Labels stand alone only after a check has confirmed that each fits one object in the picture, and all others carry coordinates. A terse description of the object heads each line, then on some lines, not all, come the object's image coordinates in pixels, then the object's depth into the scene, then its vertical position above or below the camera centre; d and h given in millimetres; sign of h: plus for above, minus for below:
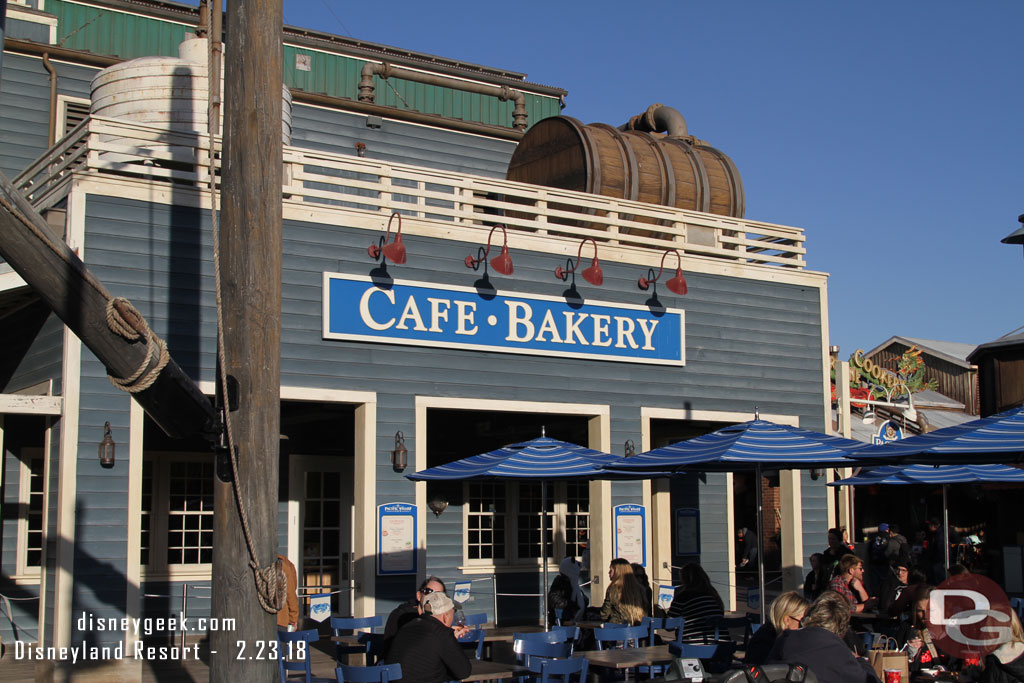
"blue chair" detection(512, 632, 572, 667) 8500 -1354
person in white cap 7512 -1229
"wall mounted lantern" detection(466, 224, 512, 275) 14195 +2575
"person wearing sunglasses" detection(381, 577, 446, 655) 8711 -1128
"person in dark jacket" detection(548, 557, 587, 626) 12430 -1461
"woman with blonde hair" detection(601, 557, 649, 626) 11195 -1315
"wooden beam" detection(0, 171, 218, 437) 4793 +787
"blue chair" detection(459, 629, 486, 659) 9844 -1489
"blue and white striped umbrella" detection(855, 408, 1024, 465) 9789 +185
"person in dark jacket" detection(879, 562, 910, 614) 12000 -1312
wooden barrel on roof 16812 +4600
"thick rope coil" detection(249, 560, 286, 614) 5508 -577
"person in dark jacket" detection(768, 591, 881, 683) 6234 -1022
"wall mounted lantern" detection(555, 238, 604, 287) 14914 +2563
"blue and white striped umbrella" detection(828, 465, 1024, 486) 12898 -102
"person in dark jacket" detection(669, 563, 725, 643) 10578 -1305
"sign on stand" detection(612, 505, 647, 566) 15125 -881
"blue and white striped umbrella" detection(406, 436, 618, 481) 11562 +40
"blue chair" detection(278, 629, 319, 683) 9391 -1561
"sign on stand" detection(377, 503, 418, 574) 13266 -816
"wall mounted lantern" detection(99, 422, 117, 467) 11492 +195
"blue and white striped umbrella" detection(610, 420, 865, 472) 10289 +149
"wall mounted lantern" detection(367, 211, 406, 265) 13375 +2590
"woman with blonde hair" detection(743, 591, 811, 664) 6910 -885
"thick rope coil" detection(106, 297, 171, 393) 5086 +611
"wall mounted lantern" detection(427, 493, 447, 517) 15086 -470
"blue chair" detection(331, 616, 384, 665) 9992 -1408
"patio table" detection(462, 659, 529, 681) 8109 -1483
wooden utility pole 5523 +744
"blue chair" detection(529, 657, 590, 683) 8008 -1411
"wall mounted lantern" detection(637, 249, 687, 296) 15547 +2529
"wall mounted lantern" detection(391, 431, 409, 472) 13375 +152
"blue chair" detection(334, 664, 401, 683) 7344 -1337
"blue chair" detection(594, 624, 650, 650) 9688 -1429
